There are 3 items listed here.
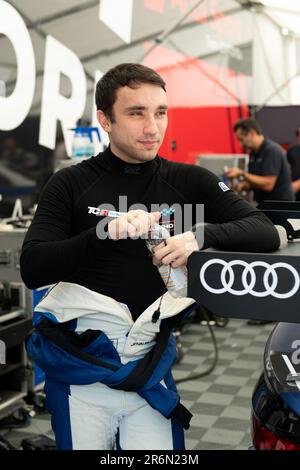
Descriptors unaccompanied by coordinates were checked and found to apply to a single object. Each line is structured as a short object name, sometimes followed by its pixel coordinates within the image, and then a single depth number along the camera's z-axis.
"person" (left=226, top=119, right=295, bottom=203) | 6.01
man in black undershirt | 1.80
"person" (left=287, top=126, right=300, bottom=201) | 7.50
